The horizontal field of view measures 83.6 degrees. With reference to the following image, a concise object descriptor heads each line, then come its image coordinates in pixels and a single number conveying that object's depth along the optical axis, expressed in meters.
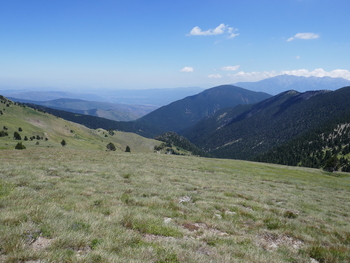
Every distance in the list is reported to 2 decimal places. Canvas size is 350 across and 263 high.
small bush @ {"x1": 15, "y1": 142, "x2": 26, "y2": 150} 42.97
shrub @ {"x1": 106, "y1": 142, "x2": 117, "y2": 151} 148.57
